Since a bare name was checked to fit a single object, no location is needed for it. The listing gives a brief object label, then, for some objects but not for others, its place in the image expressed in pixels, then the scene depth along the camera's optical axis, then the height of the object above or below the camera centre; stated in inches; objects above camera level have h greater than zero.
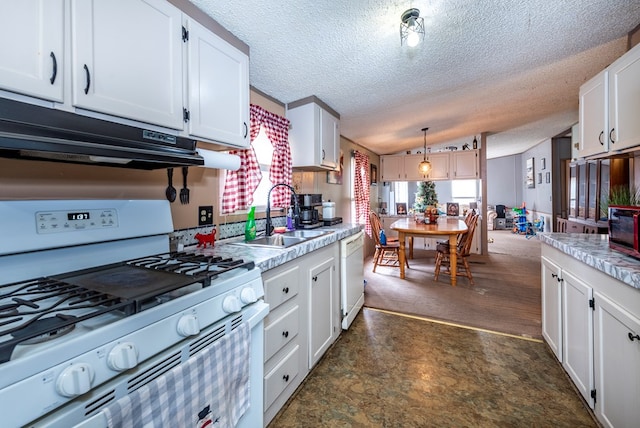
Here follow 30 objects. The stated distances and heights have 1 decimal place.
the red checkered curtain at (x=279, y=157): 96.0 +19.8
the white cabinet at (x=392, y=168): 242.8 +38.0
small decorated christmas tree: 241.6 +12.3
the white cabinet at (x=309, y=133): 103.6 +30.0
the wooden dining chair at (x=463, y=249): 150.0 -22.4
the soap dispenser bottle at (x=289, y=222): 96.6 -3.8
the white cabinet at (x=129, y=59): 38.8 +24.5
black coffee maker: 101.7 +0.0
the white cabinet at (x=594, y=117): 71.3 +25.3
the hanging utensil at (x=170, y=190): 61.0 +5.0
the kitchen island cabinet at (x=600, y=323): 44.0 -22.2
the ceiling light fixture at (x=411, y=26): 62.0 +43.7
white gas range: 22.7 -10.1
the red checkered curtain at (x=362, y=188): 190.7 +16.3
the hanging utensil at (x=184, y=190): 64.5 +5.2
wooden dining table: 142.5 -11.4
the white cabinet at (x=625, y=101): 61.3 +25.2
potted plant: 70.2 +2.6
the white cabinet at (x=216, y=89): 55.1 +27.1
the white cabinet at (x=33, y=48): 32.0 +20.6
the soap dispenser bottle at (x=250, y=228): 75.0 -4.4
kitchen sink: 75.9 -7.9
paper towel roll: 57.0 +11.3
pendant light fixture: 198.7 +31.1
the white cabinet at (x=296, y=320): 55.7 -26.2
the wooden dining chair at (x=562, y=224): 175.9 -10.4
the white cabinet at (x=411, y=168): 236.3 +36.5
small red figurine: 63.8 -6.3
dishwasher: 92.3 -23.7
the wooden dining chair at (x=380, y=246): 169.8 -22.6
